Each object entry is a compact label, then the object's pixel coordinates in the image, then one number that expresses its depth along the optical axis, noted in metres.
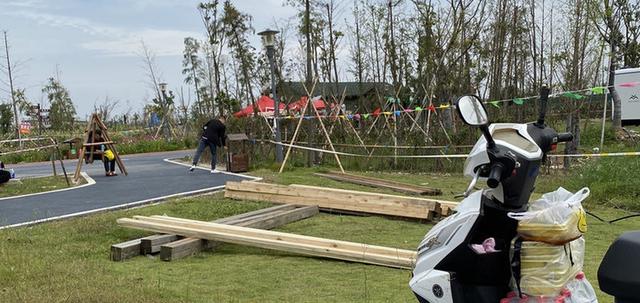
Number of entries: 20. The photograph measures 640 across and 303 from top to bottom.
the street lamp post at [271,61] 15.06
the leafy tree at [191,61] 33.47
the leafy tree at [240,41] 25.20
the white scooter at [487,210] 2.46
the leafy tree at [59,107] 34.09
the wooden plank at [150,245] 6.30
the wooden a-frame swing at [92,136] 14.73
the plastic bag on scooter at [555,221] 2.40
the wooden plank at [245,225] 6.07
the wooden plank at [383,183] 10.83
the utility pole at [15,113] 28.99
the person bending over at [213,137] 16.28
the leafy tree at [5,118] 34.20
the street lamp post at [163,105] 30.84
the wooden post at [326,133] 16.19
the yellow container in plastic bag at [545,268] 2.45
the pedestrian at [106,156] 15.33
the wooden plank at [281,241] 5.60
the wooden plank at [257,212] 7.76
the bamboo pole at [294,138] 15.84
